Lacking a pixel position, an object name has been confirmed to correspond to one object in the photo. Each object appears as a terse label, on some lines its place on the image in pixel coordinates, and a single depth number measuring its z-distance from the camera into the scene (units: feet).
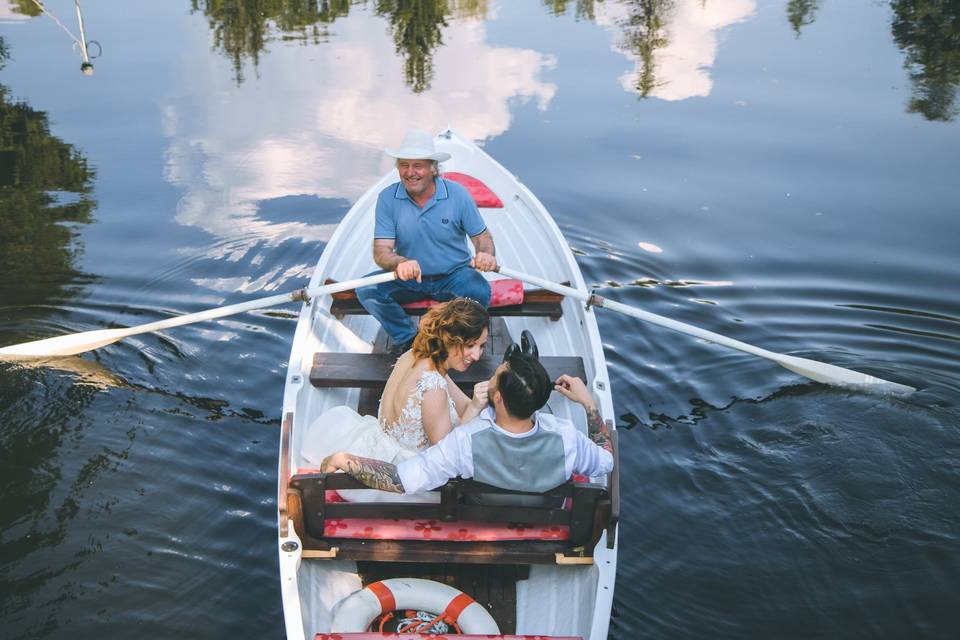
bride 14.29
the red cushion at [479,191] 28.60
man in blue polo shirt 19.76
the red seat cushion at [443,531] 14.75
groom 13.33
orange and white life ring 14.38
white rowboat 14.15
